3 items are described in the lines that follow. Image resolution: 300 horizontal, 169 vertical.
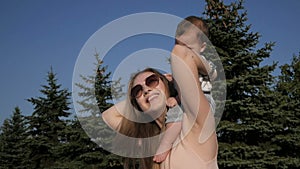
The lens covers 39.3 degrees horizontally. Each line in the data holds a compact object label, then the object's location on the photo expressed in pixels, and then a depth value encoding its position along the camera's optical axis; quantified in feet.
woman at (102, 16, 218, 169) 4.83
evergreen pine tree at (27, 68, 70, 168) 81.46
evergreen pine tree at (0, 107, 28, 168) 88.17
